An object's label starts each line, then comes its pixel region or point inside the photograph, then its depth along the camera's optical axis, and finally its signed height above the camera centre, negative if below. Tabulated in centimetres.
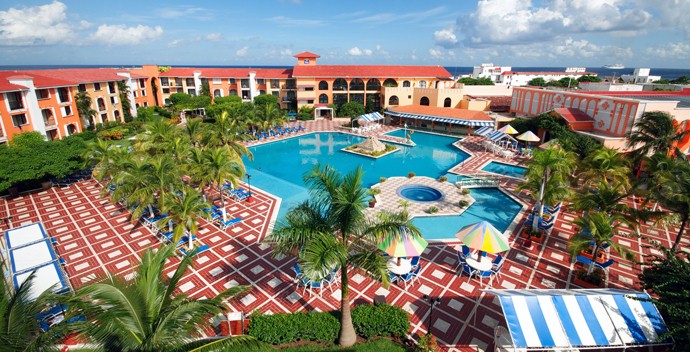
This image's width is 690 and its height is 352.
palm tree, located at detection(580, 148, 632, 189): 1833 -504
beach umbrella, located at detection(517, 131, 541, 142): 3359 -603
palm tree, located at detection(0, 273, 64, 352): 596 -449
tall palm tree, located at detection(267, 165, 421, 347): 883 -410
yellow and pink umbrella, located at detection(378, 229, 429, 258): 1313 -668
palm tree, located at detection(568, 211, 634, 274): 1295 -602
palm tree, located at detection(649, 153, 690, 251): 1311 -458
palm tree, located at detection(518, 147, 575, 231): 1712 -480
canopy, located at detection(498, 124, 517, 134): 3628 -575
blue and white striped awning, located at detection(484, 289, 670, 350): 945 -694
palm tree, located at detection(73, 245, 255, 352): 630 -461
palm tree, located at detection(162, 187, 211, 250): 1443 -574
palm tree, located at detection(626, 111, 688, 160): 2119 -362
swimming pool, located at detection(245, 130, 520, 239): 2078 -841
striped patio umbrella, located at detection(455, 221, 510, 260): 1364 -658
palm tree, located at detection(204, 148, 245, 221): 1752 -470
